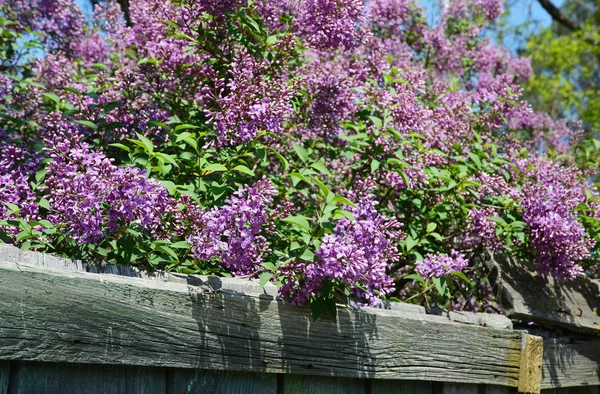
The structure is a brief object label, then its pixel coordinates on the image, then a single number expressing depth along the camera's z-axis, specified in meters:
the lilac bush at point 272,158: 2.35
